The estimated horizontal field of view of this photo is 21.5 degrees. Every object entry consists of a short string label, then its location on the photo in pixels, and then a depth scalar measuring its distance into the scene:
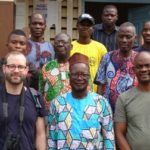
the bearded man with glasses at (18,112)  3.56
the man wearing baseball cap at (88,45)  4.83
